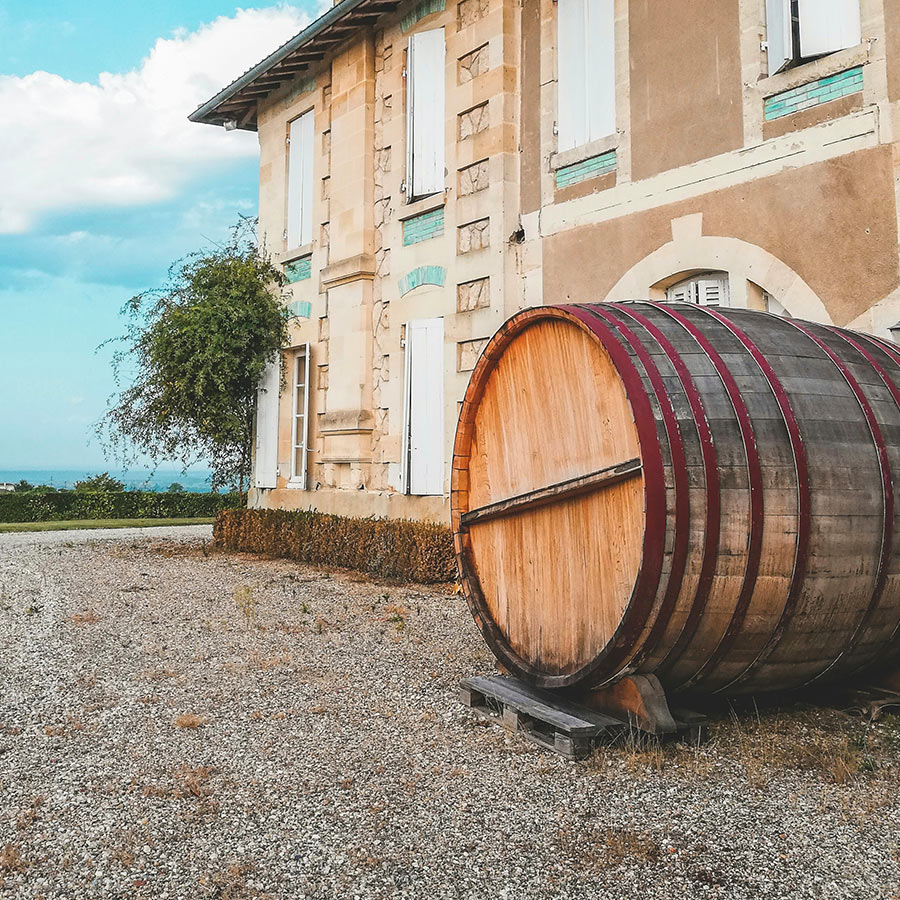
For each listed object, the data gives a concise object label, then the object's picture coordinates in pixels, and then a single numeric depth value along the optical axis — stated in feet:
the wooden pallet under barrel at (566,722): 10.61
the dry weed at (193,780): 9.84
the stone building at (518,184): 18.74
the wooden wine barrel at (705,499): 9.85
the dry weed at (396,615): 19.94
